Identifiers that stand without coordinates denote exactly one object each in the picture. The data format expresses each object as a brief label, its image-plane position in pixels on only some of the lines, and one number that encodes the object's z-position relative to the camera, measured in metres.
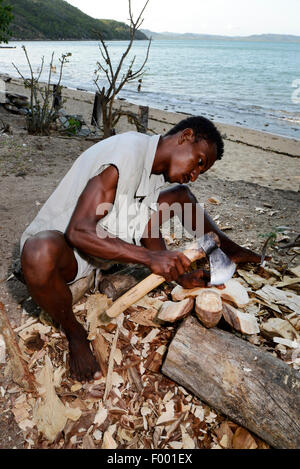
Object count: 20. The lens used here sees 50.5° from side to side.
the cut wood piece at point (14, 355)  1.91
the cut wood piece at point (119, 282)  2.45
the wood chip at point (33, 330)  2.20
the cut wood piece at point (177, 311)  2.00
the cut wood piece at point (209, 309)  1.85
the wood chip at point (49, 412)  1.69
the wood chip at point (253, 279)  2.69
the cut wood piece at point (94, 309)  2.21
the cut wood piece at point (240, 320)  1.98
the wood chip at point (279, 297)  2.42
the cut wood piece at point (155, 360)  2.00
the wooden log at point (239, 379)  1.53
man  1.77
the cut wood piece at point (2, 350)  2.05
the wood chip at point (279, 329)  2.12
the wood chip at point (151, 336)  2.17
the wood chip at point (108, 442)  1.63
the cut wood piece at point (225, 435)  1.64
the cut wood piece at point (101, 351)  2.01
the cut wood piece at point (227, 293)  2.09
